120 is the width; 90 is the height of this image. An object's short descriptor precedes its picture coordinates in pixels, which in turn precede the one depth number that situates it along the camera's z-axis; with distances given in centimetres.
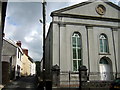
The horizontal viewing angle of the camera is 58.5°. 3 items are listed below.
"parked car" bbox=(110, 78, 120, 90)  657
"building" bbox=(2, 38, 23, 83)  1657
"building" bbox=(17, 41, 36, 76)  2475
